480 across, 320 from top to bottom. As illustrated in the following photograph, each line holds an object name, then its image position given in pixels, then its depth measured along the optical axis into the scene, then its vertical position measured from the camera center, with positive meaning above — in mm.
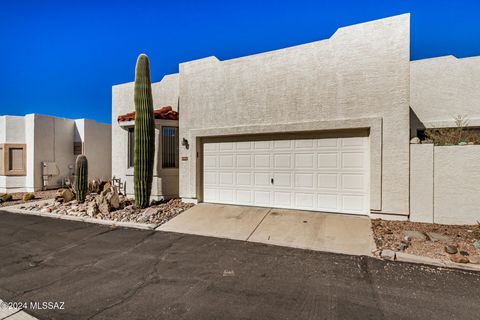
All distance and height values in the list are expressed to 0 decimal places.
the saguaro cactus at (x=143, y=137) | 8586 +701
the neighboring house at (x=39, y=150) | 14141 +372
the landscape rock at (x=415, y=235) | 5375 -1746
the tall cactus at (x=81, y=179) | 9727 -909
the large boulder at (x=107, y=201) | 8330 -1566
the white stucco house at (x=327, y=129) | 6531 +939
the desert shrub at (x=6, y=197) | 11624 -1970
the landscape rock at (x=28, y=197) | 11469 -1934
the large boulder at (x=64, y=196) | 10180 -1670
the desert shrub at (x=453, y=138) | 6600 +561
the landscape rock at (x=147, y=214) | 7559 -1878
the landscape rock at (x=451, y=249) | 4660 -1768
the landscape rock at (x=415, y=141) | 6591 +464
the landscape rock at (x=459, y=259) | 4357 -1822
